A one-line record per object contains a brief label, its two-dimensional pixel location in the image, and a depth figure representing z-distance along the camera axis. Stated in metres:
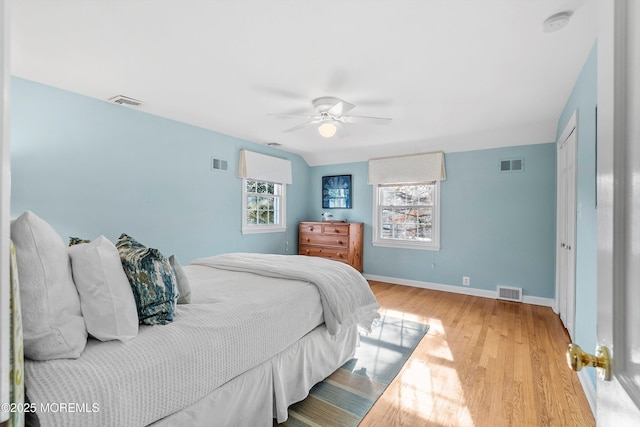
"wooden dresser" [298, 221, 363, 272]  5.09
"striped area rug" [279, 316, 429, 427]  1.79
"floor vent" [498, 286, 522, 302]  4.13
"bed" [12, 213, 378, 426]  0.98
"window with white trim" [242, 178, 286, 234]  4.70
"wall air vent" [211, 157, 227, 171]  4.19
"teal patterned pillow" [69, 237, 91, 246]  1.61
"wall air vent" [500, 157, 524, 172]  4.12
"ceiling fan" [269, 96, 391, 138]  2.87
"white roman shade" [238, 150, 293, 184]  4.55
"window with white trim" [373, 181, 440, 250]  4.84
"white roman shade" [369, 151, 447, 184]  4.68
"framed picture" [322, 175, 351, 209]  5.62
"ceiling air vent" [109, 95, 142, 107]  2.97
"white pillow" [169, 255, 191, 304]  1.67
